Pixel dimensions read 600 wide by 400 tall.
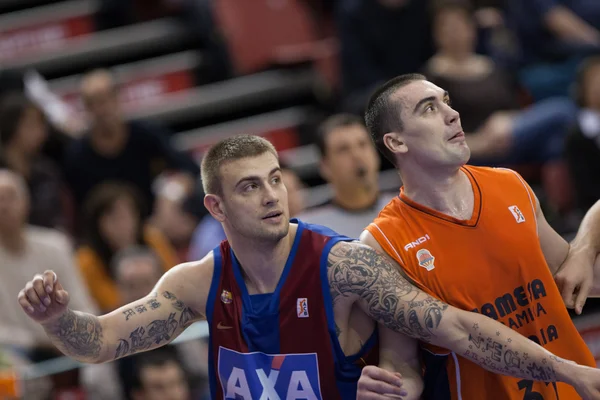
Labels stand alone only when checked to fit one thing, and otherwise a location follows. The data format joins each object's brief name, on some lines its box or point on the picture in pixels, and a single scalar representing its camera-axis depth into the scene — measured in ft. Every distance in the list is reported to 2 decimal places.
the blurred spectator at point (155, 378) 41.93
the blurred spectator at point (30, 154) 51.44
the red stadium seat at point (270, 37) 67.15
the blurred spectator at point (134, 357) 42.11
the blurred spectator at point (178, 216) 53.78
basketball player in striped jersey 27.32
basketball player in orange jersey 27.86
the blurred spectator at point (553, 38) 58.90
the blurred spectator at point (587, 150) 49.29
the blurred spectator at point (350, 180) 42.75
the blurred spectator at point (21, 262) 45.62
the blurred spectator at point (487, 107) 51.88
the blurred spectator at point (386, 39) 59.26
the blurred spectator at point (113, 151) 53.98
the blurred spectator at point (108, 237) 49.06
